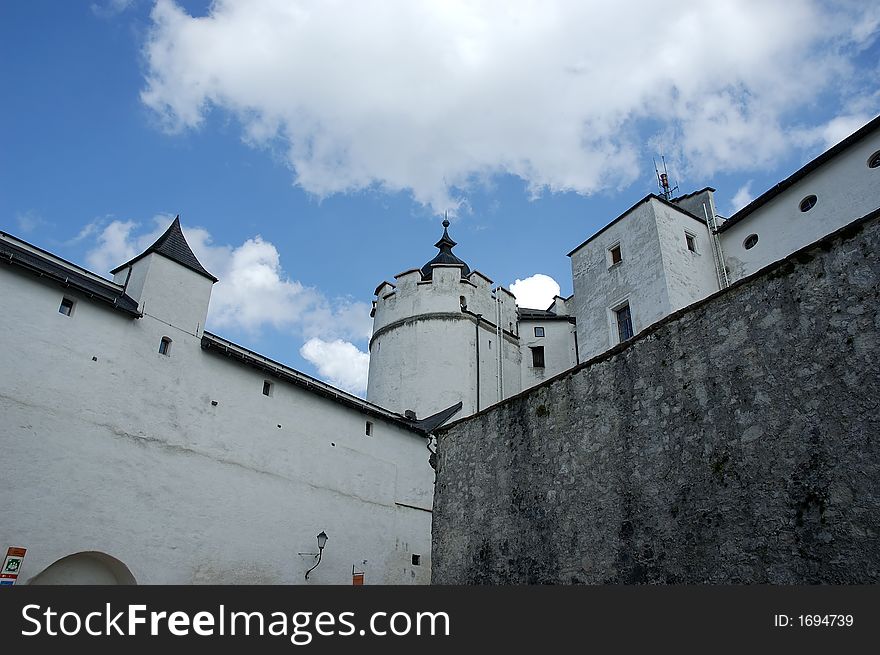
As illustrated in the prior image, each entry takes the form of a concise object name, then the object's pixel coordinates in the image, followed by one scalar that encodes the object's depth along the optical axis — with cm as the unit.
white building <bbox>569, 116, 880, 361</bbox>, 1722
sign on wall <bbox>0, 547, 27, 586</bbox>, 1237
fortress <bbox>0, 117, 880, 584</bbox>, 626
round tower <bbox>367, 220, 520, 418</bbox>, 2655
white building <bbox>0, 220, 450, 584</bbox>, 1393
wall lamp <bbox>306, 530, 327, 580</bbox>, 1772
